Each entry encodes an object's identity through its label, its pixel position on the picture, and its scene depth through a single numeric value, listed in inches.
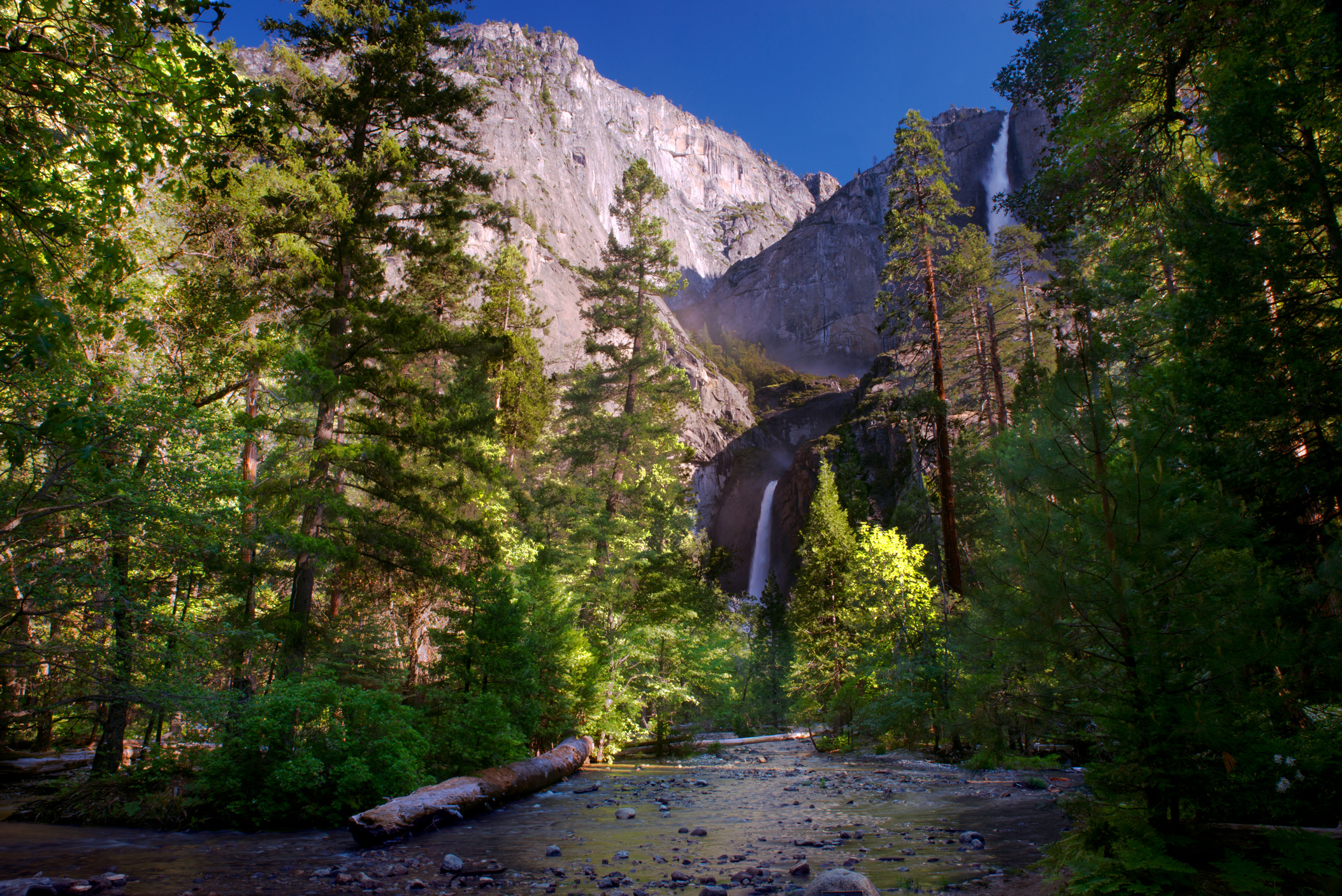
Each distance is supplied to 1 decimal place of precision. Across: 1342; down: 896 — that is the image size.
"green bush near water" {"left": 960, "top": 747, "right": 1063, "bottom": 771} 518.6
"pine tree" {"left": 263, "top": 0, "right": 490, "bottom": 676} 455.5
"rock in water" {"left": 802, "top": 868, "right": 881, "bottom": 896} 169.9
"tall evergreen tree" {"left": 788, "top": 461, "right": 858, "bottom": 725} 1019.3
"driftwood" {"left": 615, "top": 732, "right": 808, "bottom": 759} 857.5
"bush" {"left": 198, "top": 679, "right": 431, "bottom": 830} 319.0
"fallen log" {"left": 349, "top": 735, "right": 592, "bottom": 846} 276.5
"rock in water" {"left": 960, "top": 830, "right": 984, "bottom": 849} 255.4
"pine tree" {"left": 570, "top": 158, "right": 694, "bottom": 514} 933.8
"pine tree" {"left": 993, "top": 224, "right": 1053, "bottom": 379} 1115.3
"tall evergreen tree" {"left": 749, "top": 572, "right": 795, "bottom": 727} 1473.9
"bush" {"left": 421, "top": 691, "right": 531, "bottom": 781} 415.2
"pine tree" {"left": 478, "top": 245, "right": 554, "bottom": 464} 916.0
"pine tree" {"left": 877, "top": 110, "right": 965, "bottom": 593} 702.5
